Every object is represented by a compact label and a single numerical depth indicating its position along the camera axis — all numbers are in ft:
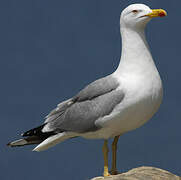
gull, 57.72
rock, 58.21
